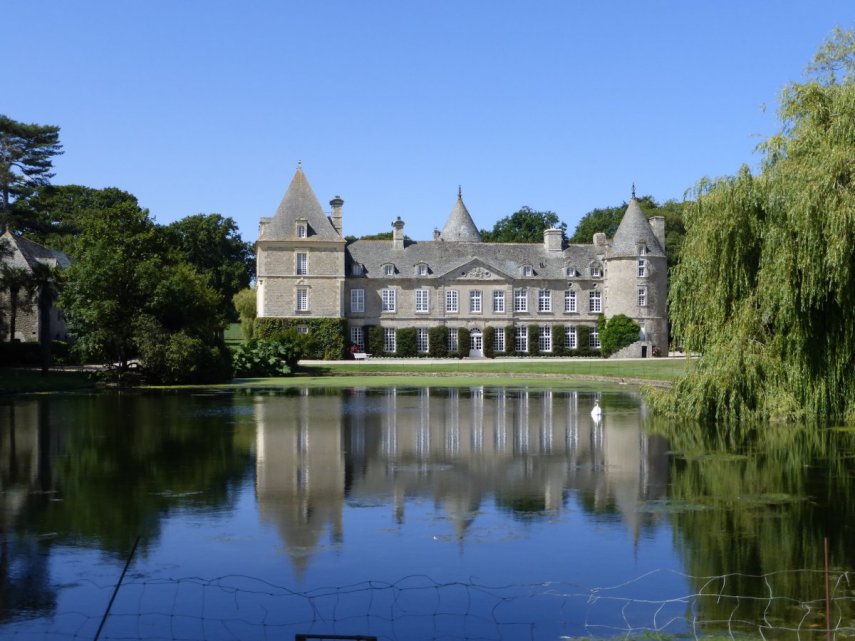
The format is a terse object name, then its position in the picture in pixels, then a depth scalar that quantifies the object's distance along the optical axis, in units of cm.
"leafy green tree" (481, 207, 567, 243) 10138
